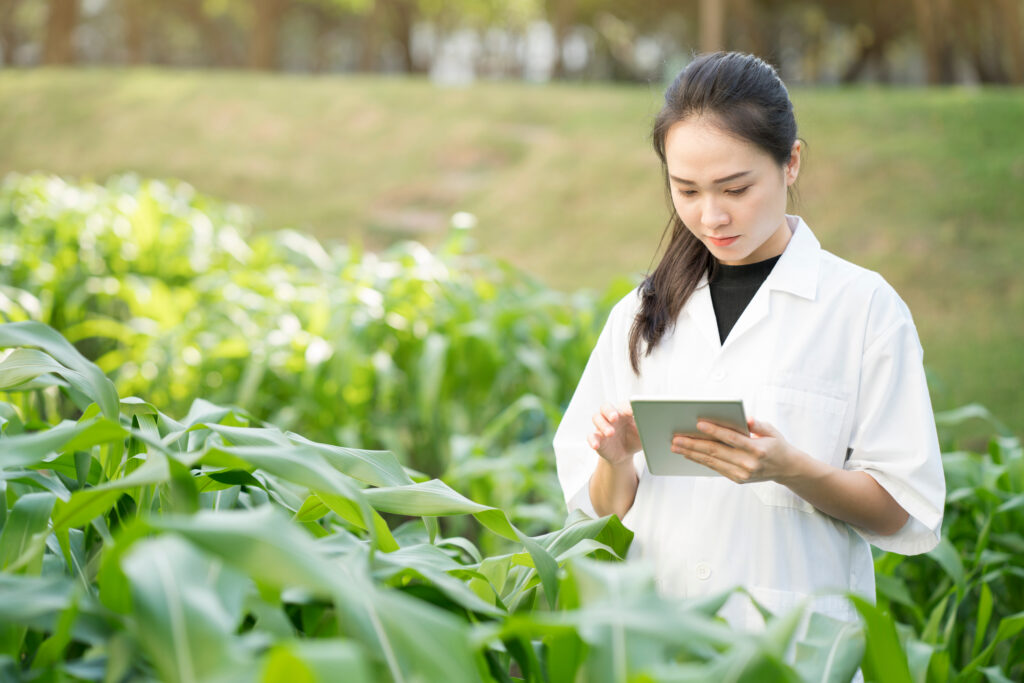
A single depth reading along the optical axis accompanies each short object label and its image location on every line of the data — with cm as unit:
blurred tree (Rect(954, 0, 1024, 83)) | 1594
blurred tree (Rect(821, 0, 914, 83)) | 2039
